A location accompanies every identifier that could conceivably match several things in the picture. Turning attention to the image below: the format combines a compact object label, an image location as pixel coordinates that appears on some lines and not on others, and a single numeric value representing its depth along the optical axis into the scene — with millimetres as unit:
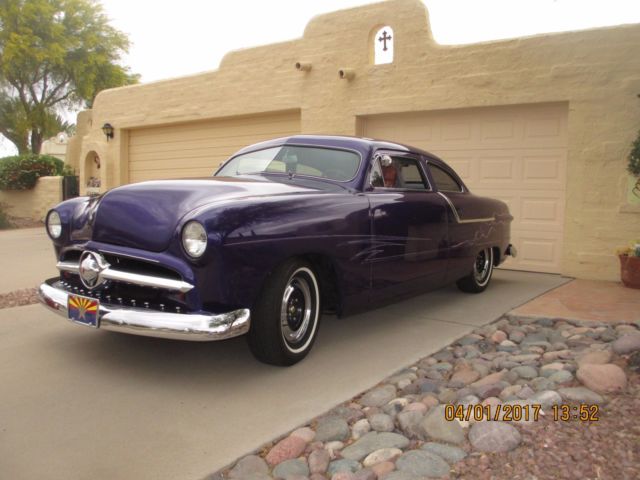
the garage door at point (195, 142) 9922
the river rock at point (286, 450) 2530
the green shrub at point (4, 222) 13867
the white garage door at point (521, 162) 7270
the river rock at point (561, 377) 3197
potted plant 6258
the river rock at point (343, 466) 2414
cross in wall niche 8406
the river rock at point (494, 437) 2492
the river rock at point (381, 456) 2486
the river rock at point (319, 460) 2441
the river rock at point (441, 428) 2643
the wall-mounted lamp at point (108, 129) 12500
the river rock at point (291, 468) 2400
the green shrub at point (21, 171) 15102
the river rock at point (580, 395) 2887
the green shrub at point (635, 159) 6320
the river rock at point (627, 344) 3469
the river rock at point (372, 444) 2561
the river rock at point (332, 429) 2729
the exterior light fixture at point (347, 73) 8547
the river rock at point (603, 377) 3020
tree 22141
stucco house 6785
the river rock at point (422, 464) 2354
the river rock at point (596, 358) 3391
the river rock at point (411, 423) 2742
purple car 3035
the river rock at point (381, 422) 2807
